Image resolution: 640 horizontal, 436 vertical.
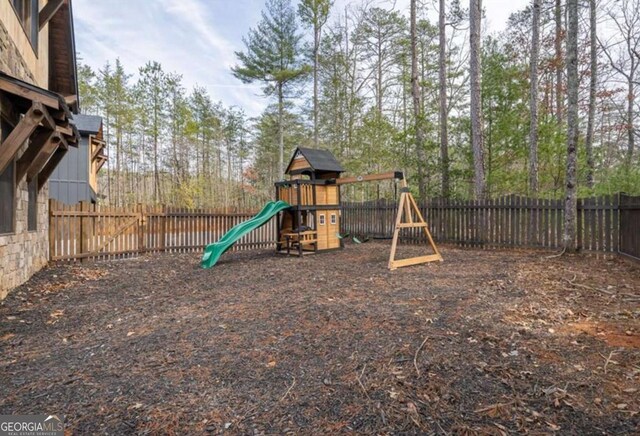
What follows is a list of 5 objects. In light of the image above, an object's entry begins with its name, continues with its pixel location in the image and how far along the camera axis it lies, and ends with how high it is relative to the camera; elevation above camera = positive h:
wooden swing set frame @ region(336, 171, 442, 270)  6.67 -0.14
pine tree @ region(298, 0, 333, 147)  16.64 +10.41
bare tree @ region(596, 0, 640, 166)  12.49 +6.49
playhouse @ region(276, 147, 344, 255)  8.87 +0.40
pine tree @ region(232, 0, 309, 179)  17.64 +9.20
